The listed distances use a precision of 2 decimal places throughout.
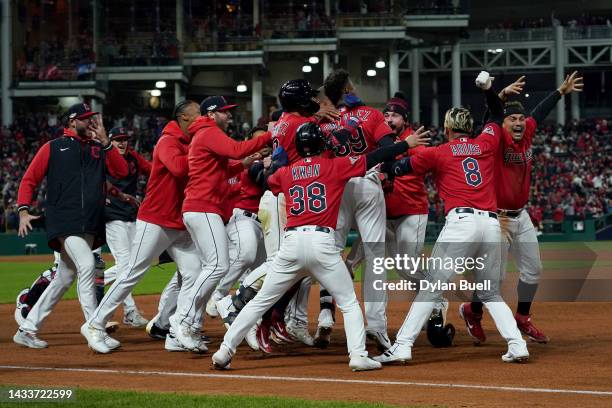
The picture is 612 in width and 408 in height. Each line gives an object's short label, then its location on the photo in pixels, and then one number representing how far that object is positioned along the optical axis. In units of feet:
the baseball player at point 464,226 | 53.06
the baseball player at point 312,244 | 50.72
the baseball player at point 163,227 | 60.08
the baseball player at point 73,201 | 61.46
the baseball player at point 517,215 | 61.26
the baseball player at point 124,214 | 74.38
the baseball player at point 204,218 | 58.23
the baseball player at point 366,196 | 56.75
